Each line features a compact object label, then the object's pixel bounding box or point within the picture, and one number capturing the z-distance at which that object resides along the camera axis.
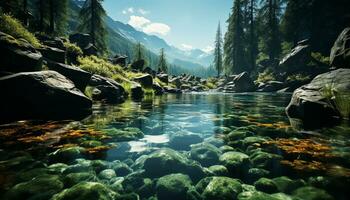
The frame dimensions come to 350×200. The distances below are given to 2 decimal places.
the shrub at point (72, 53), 20.67
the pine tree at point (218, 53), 67.25
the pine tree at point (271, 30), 47.41
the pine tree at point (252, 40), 51.62
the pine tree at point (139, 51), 68.94
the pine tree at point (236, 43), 52.38
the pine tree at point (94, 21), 36.72
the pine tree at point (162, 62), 70.88
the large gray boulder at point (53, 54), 14.54
